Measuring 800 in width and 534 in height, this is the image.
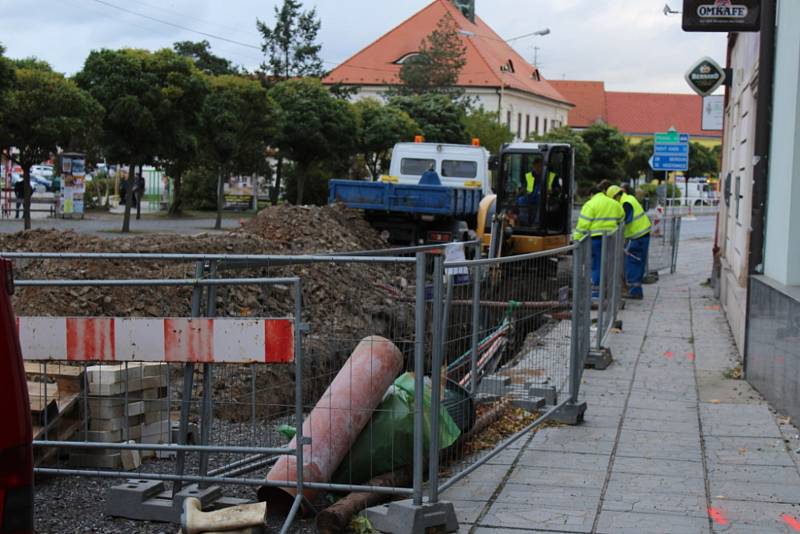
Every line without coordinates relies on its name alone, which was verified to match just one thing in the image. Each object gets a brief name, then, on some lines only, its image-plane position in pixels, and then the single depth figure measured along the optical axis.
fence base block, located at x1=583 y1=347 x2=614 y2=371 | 10.98
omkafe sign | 10.57
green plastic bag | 5.84
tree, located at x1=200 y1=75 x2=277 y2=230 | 35.62
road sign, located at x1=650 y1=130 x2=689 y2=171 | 29.23
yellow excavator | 20.81
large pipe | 5.66
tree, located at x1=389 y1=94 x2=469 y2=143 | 56.47
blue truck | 20.88
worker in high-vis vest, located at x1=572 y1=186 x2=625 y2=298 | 15.59
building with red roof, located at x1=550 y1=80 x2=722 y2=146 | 131.62
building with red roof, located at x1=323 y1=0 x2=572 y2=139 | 85.50
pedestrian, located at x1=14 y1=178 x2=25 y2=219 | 40.06
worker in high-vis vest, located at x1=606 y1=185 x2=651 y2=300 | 17.77
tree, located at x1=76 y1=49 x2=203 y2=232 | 31.00
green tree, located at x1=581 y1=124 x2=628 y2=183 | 83.81
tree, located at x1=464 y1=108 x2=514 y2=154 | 60.58
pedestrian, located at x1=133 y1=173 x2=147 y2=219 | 39.98
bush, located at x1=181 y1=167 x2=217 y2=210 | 51.69
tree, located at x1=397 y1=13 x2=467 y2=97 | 66.06
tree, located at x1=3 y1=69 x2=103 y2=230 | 26.58
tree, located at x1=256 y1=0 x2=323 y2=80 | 80.31
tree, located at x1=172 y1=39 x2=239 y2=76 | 88.06
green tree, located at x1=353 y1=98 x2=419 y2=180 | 49.16
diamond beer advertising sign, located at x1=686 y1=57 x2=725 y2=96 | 19.30
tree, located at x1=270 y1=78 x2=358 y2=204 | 42.56
